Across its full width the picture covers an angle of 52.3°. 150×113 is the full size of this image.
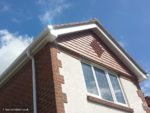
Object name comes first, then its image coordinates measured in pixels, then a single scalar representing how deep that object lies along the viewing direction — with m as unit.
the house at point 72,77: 5.02
